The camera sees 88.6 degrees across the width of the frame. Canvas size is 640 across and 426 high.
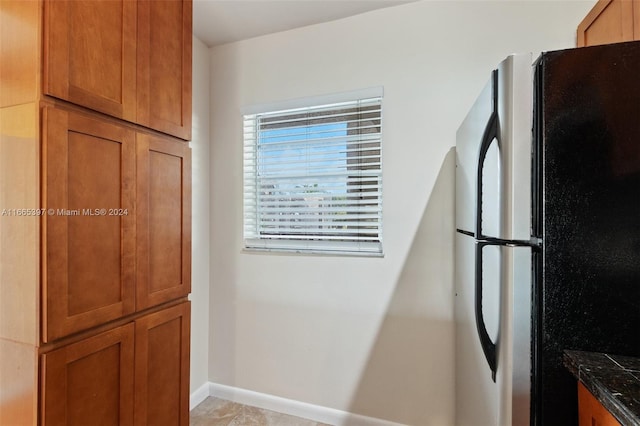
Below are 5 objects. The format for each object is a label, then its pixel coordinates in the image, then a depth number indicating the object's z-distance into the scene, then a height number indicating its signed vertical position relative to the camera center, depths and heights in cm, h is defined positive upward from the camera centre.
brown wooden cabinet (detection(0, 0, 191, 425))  103 -1
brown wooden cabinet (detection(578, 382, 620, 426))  77 -50
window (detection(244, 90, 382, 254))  207 +23
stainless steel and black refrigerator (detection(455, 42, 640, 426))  91 -2
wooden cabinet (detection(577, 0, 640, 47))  122 +80
